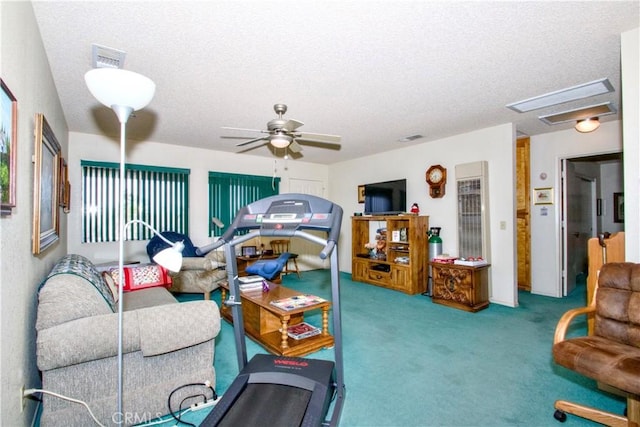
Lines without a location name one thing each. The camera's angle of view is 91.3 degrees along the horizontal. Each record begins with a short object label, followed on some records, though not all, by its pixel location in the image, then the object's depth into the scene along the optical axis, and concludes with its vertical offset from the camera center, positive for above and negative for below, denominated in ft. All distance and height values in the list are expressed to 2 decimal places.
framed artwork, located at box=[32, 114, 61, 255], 5.99 +0.75
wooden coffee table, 8.64 -3.44
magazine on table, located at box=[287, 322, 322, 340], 9.27 -3.54
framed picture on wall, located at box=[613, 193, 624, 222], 20.43 +0.30
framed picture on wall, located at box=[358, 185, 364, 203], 20.42 +1.40
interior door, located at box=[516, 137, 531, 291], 15.93 -0.01
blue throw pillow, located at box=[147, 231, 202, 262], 14.61 -1.28
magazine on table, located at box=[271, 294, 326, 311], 8.98 -2.60
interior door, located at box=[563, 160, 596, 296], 15.03 -0.56
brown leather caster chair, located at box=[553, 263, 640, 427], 5.23 -2.53
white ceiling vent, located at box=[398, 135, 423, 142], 15.33 +3.83
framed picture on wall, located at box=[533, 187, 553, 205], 15.19 +0.82
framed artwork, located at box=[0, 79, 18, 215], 4.05 +0.99
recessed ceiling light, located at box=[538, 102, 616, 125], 11.48 +3.84
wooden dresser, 12.82 -3.08
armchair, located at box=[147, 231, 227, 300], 13.85 -2.63
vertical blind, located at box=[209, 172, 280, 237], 18.31 +1.52
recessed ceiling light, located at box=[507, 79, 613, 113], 9.52 +3.84
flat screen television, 17.46 +0.99
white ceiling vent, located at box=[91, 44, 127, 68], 7.31 +3.95
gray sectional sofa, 5.32 -2.44
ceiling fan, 10.21 +2.88
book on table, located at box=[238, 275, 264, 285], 11.20 -2.29
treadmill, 5.22 -3.11
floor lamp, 4.74 +1.97
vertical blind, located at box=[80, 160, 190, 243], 14.85 +0.93
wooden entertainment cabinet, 15.55 -2.21
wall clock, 15.71 +1.74
